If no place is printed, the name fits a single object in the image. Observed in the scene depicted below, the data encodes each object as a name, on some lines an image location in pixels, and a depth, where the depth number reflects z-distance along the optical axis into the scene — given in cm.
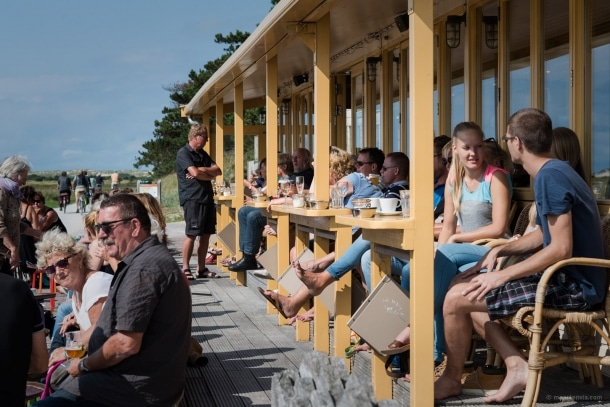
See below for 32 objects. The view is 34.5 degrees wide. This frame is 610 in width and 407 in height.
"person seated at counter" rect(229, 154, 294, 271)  977
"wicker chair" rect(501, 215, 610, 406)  403
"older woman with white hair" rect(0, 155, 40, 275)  805
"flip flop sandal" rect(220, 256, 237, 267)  1091
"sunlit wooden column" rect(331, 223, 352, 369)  579
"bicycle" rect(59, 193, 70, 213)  3778
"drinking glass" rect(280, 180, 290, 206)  741
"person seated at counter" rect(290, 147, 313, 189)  952
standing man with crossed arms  1078
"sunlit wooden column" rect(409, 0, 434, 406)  424
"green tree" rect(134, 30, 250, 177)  4450
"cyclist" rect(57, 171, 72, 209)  3719
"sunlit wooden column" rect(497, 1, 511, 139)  666
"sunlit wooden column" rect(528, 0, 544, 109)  611
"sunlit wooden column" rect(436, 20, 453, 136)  799
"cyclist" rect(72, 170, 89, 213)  3597
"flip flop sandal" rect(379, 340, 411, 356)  461
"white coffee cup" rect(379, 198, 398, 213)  475
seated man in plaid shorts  410
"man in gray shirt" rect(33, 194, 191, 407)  372
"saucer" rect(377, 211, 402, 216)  474
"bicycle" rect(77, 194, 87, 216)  3603
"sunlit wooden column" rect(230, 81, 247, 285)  1027
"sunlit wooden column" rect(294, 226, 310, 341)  682
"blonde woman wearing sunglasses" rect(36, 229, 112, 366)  475
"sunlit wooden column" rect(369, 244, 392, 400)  488
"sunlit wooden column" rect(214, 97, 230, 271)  1186
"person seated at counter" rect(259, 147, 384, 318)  629
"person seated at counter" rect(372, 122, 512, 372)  514
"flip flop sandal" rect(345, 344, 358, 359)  560
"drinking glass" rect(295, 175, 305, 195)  720
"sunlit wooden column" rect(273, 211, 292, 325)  738
